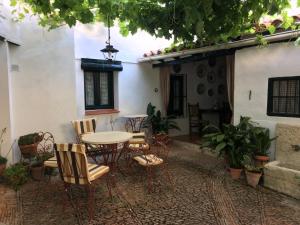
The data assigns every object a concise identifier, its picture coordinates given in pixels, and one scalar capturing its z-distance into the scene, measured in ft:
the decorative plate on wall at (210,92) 26.22
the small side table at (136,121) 20.25
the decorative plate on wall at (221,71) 26.21
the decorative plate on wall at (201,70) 25.09
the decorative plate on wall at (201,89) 25.35
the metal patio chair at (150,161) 11.82
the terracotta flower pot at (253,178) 12.19
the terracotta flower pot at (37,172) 13.05
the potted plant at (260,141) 13.22
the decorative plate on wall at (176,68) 23.80
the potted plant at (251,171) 12.22
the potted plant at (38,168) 13.07
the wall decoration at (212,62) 25.48
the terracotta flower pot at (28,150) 13.50
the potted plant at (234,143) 13.19
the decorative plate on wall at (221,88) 26.62
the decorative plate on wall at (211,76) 25.91
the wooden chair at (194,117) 23.75
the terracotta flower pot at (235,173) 13.29
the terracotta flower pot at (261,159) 12.91
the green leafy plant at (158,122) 21.40
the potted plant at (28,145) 13.52
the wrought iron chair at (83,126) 16.31
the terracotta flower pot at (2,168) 12.55
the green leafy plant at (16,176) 12.10
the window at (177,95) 24.17
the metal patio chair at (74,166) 8.89
